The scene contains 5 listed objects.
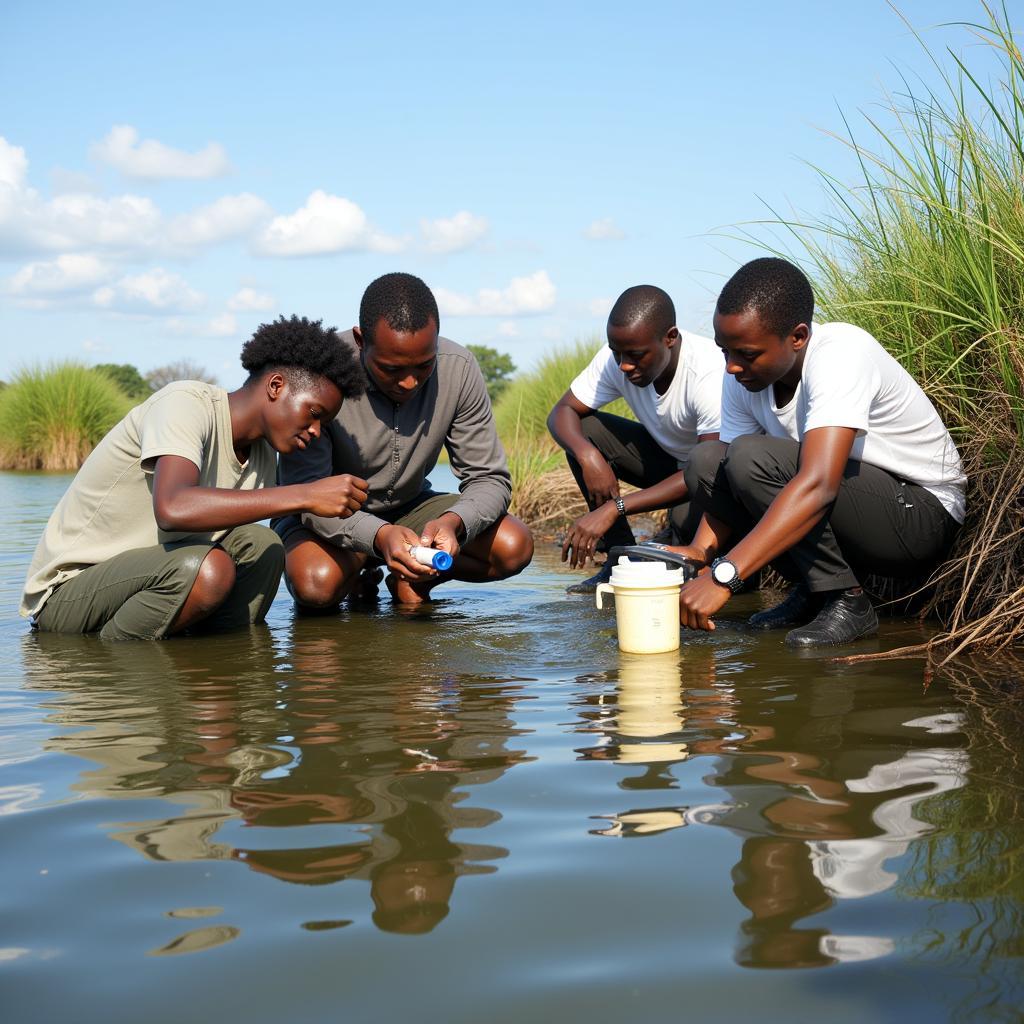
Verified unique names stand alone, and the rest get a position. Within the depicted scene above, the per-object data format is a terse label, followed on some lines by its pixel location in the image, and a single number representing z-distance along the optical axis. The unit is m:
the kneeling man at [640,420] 5.44
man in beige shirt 4.35
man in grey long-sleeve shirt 4.74
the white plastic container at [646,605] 3.85
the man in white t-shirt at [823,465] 3.92
